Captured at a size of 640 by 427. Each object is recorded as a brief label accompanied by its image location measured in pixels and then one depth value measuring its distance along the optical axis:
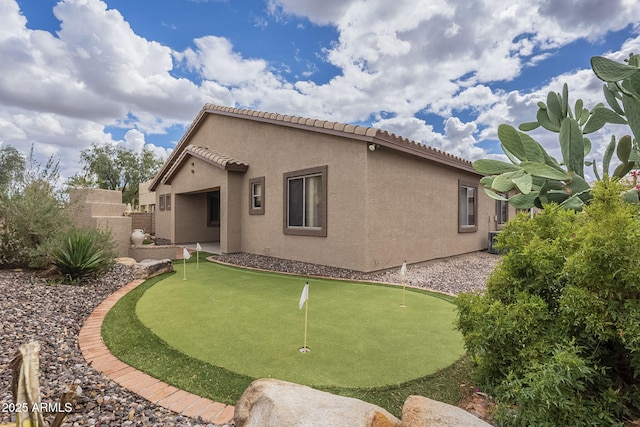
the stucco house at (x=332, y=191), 8.69
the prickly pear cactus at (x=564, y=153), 2.73
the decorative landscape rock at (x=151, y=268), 8.09
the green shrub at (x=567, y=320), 1.75
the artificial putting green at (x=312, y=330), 3.36
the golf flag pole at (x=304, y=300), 3.73
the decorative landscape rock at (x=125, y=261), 9.66
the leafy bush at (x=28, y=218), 7.16
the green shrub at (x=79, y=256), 6.69
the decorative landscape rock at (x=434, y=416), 1.85
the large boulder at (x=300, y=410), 1.82
